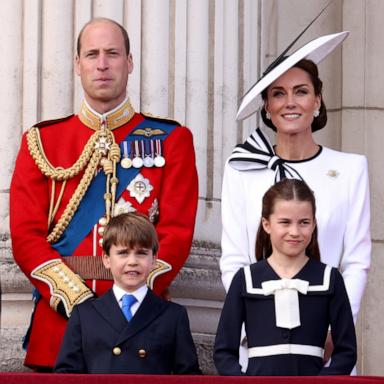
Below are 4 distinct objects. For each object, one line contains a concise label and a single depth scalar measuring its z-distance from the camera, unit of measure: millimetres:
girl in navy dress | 13773
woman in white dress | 14687
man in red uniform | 15070
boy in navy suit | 14000
